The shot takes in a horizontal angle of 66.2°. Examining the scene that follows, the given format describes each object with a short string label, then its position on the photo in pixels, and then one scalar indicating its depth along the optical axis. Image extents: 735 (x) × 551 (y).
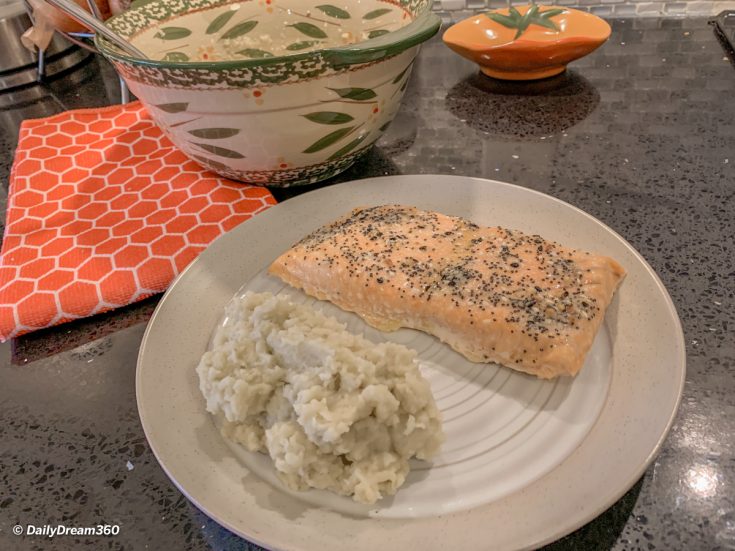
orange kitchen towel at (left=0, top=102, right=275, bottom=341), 0.34
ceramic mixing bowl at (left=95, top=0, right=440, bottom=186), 0.32
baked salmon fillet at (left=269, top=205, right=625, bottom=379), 0.28
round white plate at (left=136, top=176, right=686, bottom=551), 0.22
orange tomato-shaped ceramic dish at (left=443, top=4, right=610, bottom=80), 0.50
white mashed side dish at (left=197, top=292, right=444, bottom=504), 0.22
